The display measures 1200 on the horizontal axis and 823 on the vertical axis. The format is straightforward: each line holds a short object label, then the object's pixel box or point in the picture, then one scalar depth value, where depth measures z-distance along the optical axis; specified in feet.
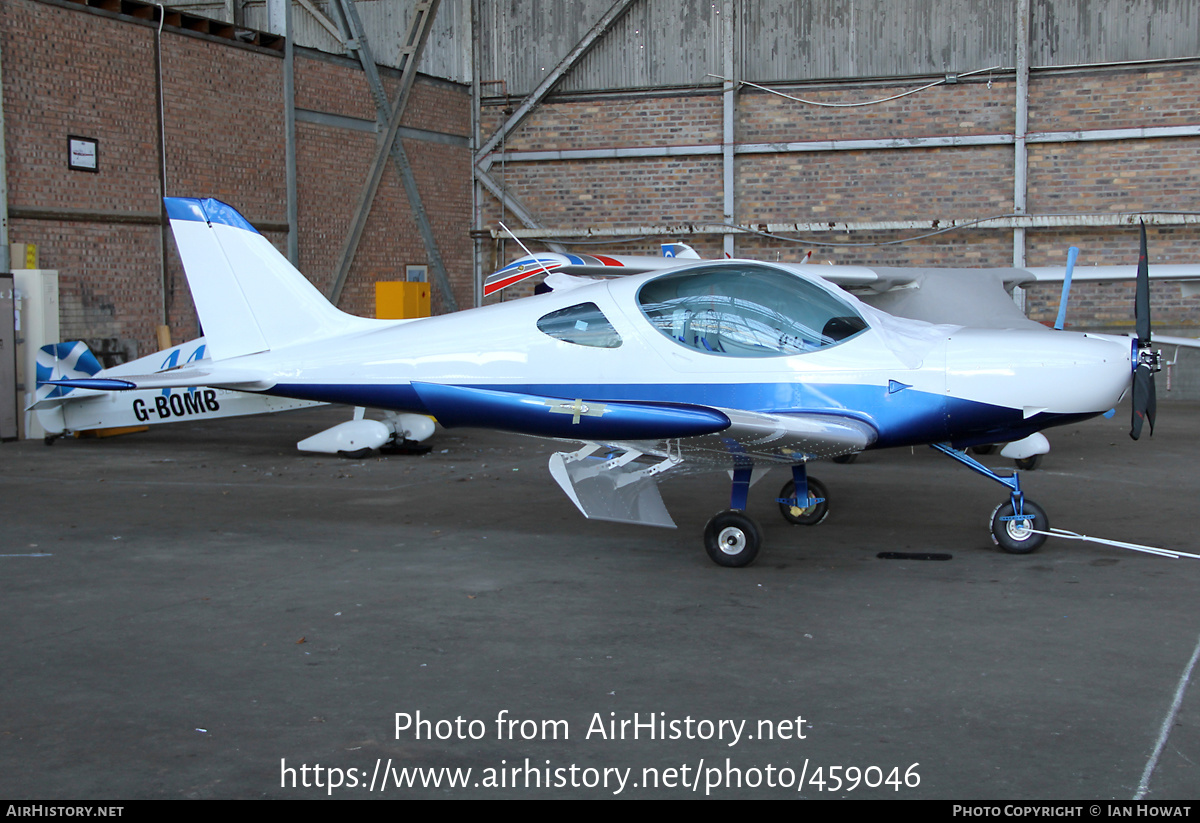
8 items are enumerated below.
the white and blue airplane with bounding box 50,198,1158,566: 19.30
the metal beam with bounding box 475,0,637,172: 62.90
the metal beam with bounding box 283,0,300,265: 54.24
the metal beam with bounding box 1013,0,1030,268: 56.90
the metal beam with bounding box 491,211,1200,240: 55.93
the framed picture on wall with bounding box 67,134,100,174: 44.14
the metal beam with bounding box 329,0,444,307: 58.44
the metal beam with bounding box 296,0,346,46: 63.93
